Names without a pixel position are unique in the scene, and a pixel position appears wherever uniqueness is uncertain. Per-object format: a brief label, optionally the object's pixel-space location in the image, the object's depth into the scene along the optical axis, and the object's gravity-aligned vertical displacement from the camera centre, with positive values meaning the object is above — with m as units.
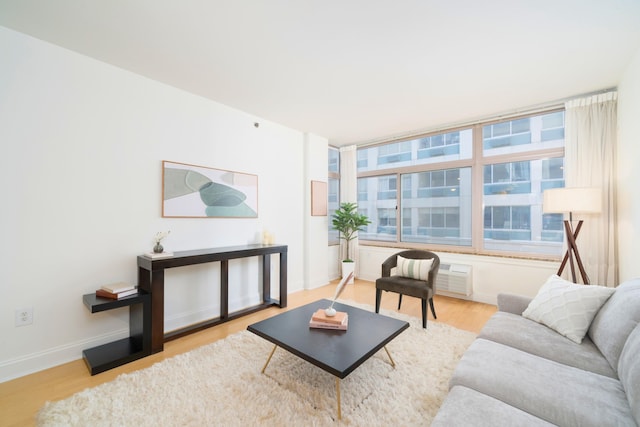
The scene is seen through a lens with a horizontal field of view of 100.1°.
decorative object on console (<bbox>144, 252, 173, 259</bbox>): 2.54 -0.41
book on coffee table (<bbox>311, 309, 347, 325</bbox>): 2.07 -0.82
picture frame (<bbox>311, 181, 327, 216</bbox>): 4.62 +0.28
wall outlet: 2.09 -0.82
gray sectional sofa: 1.14 -0.85
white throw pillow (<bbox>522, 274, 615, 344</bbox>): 1.79 -0.65
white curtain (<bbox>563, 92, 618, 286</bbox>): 2.94 +0.53
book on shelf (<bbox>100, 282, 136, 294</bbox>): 2.30 -0.66
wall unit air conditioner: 3.76 -0.94
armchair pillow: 3.21 -0.65
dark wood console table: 2.46 -0.69
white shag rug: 1.62 -1.24
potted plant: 4.84 -0.14
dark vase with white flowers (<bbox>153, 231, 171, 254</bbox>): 2.68 -0.28
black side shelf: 2.16 -1.18
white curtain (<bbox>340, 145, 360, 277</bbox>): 5.19 +0.67
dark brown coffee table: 1.64 -0.89
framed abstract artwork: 2.95 +0.26
